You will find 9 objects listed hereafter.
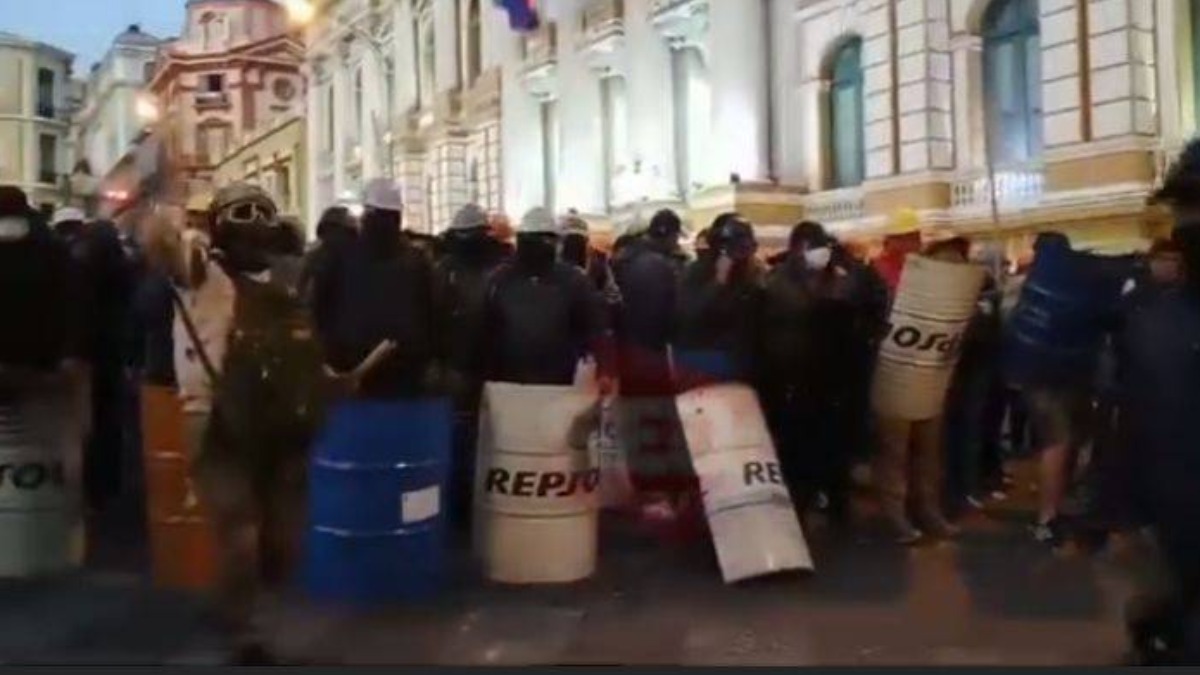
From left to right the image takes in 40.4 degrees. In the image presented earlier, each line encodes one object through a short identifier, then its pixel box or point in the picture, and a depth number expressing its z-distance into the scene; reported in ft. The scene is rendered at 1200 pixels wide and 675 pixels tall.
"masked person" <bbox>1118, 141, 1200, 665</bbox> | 9.66
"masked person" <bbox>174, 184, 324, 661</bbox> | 10.71
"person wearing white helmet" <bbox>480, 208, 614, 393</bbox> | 13.23
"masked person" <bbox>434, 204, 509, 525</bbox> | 12.34
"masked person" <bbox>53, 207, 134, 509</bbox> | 11.44
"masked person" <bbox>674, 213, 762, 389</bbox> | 13.26
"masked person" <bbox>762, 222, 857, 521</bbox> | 13.82
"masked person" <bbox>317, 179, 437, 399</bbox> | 11.84
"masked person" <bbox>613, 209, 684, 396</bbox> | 12.83
